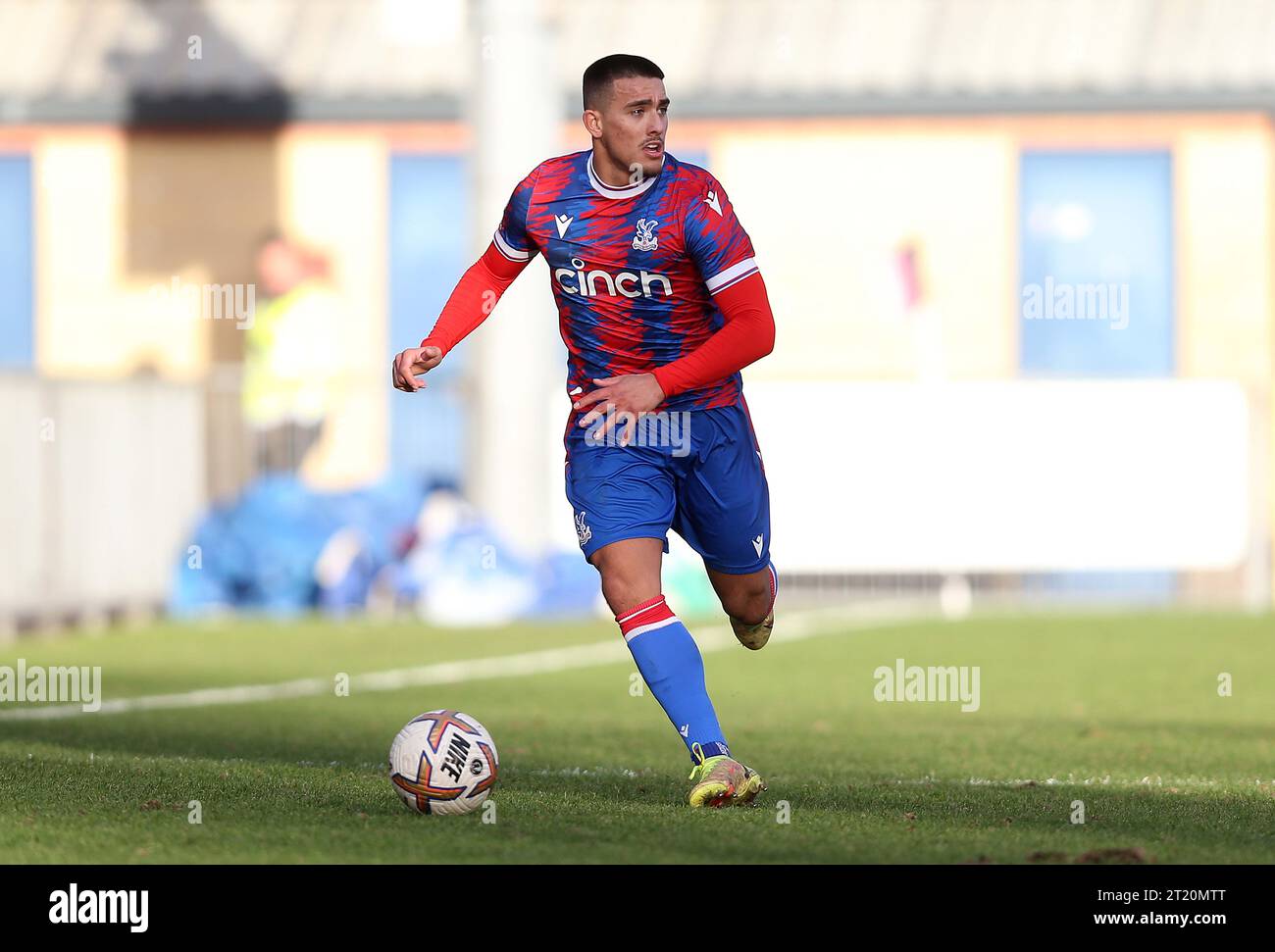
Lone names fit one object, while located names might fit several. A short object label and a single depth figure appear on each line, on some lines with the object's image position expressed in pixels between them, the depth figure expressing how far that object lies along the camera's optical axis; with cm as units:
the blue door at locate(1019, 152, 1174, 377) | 2517
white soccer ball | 696
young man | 752
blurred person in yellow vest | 2150
